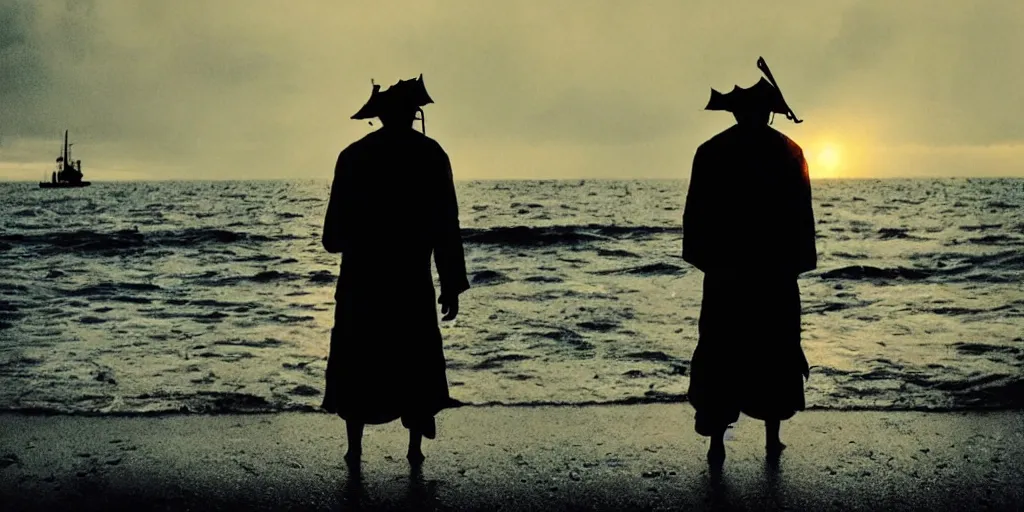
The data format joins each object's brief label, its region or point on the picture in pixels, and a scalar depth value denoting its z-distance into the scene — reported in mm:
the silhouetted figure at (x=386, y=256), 4055
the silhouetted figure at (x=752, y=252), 4094
